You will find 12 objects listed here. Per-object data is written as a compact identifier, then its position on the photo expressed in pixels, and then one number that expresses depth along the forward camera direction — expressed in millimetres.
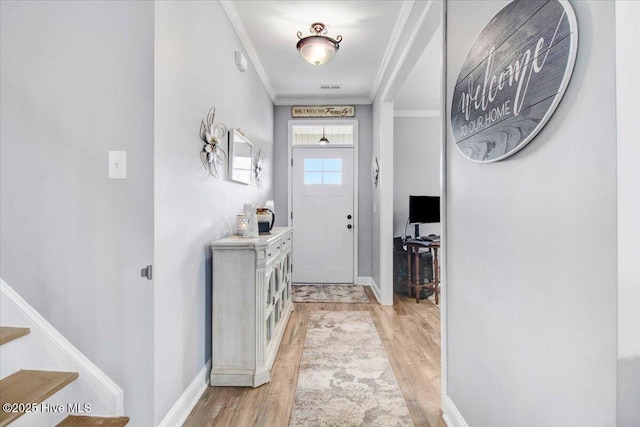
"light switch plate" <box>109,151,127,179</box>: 1436
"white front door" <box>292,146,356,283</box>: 4652
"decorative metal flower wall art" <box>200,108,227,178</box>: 1987
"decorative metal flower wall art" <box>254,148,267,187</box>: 3383
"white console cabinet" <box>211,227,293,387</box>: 1982
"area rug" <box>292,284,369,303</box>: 3939
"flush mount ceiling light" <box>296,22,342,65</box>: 2488
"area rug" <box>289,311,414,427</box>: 1701
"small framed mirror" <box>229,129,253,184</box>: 2436
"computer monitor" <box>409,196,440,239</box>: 4043
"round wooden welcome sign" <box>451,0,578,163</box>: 860
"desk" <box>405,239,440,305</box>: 3783
